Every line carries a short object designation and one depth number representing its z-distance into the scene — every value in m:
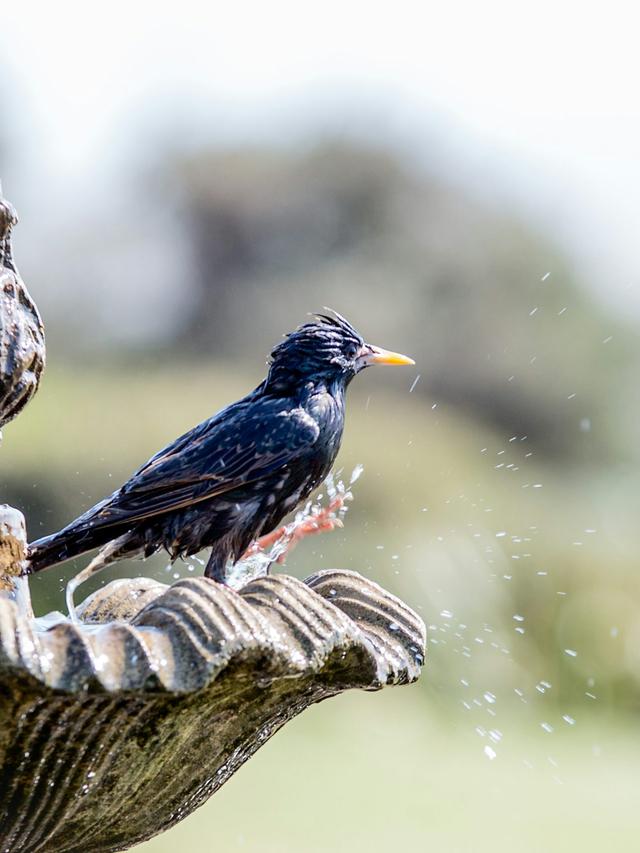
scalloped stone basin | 6.47
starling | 6.62
